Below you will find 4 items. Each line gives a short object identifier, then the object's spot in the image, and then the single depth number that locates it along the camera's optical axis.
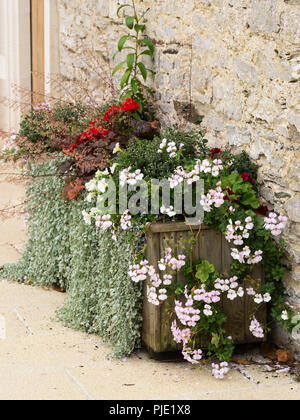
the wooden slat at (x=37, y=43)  7.74
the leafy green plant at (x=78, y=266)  3.83
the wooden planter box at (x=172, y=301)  3.65
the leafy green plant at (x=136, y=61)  4.95
